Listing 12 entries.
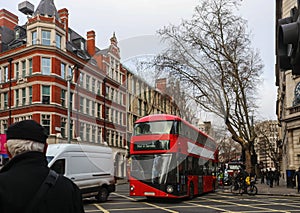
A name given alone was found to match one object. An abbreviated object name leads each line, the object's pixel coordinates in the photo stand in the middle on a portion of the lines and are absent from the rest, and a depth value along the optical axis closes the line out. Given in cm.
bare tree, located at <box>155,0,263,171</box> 2948
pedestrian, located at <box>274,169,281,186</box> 3550
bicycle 2494
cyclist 2489
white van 1592
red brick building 3656
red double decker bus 1727
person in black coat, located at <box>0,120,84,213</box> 241
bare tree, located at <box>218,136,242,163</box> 9637
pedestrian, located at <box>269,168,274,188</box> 3280
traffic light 338
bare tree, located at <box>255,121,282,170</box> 7201
